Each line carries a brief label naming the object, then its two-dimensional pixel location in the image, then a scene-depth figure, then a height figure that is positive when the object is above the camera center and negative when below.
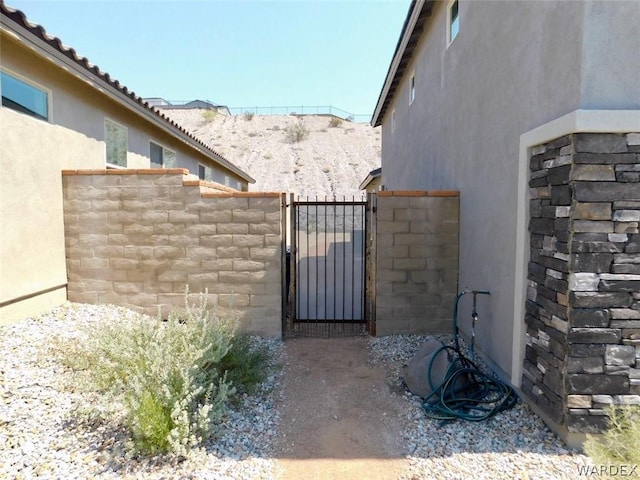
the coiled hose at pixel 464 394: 3.62 -1.83
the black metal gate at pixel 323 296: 6.07 -1.81
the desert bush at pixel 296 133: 44.41 +10.59
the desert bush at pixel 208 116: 47.16 +13.27
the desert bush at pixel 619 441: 2.43 -1.58
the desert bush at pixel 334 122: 48.70 +12.95
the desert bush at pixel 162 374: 2.91 -1.48
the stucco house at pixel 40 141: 4.64 +1.13
